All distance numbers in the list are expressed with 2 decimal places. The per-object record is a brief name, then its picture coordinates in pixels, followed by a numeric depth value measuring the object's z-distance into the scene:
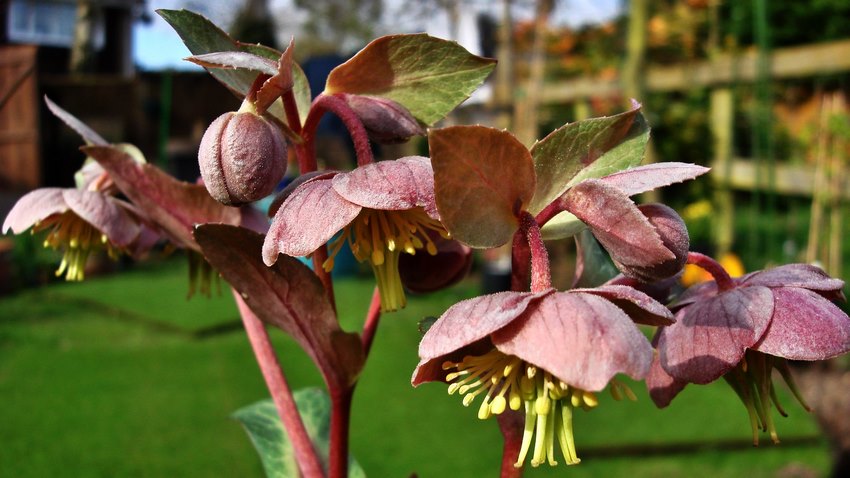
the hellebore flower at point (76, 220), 0.42
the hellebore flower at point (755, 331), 0.30
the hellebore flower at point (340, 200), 0.30
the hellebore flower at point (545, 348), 0.26
